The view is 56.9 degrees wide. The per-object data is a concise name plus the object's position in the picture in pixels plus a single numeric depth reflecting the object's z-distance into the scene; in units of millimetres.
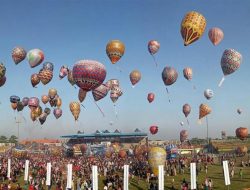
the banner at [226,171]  14991
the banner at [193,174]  15501
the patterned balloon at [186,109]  42176
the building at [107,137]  75692
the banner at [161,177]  14372
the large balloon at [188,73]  35316
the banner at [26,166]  20053
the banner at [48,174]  17790
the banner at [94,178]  14298
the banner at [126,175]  15223
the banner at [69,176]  15854
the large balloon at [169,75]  33627
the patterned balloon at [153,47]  33380
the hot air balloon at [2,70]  29191
